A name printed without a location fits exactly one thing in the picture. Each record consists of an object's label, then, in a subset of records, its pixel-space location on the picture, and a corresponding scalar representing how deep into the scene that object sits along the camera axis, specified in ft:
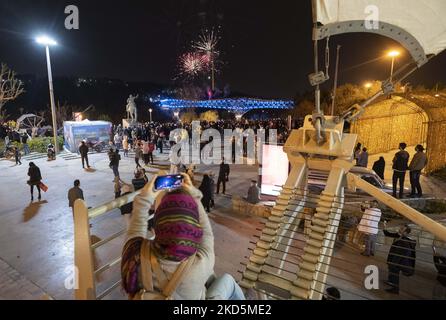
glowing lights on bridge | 194.87
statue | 96.00
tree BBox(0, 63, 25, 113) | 85.76
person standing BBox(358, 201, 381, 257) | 21.20
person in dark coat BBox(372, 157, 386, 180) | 38.93
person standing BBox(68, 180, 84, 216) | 28.68
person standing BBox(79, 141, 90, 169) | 54.39
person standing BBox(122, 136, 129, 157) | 69.54
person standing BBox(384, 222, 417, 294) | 17.33
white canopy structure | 9.26
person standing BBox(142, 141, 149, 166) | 55.93
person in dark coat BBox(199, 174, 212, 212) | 31.99
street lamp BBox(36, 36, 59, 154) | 63.00
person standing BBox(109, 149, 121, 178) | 43.73
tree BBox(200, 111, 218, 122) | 178.60
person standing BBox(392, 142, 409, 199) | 32.84
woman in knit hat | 5.51
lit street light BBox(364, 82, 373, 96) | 82.88
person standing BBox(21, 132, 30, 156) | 69.10
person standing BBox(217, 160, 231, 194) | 39.14
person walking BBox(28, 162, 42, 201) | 35.94
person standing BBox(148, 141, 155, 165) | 57.00
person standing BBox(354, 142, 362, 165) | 39.81
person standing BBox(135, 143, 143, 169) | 53.50
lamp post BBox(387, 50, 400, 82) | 43.47
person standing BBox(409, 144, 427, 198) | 32.58
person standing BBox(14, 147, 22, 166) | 60.03
